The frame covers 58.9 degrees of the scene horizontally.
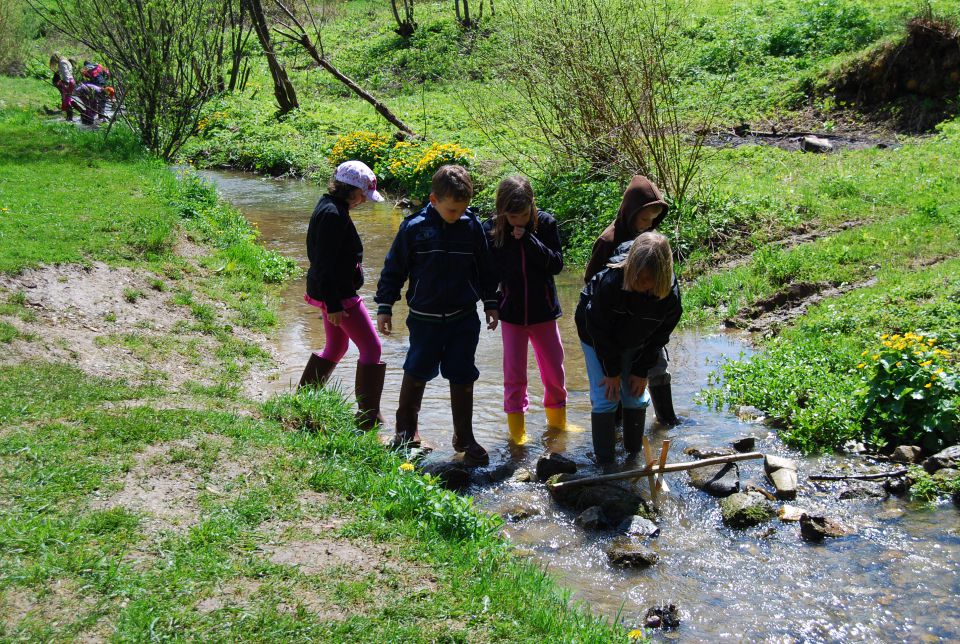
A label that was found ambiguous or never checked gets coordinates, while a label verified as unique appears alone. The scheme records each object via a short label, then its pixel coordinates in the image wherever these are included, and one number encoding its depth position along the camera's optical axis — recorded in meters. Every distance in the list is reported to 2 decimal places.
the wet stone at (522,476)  5.60
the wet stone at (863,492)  5.20
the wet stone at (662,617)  4.03
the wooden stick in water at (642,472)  5.14
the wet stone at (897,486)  5.22
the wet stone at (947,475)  5.14
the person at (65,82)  20.98
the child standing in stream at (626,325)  4.74
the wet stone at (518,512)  5.16
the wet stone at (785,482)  5.20
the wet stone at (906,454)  5.48
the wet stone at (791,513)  4.94
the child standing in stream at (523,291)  5.55
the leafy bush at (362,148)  17.48
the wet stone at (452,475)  5.50
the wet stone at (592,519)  4.96
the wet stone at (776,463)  5.40
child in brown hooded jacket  5.62
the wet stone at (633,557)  4.56
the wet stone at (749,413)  6.48
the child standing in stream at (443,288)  5.38
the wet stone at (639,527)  4.88
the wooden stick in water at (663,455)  5.09
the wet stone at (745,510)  4.96
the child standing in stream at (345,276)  5.56
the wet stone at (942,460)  5.27
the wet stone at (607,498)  5.05
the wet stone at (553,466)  5.56
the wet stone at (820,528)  4.75
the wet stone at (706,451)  5.76
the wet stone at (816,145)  13.87
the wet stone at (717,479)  5.30
